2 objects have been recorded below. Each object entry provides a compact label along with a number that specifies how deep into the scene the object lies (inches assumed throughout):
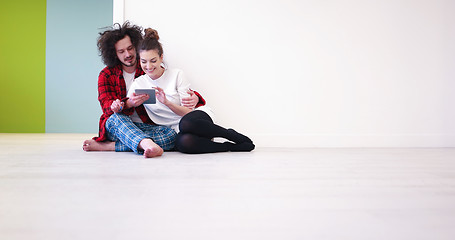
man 93.0
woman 89.7
